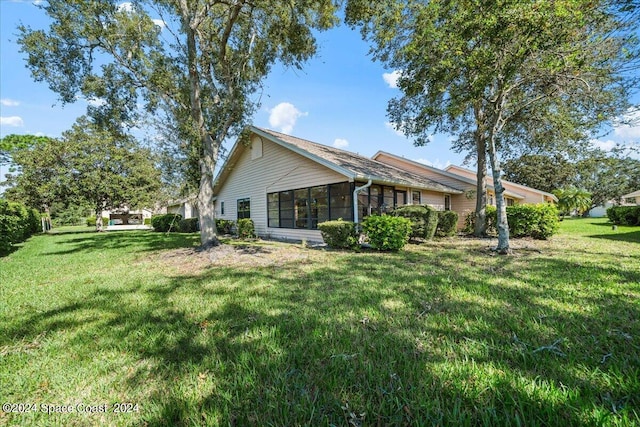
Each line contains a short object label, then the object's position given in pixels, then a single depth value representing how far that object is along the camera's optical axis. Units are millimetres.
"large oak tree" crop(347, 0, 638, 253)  5539
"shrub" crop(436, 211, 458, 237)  12218
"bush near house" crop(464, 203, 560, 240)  10414
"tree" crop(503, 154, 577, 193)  31188
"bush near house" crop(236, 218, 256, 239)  14170
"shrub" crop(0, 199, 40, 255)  9406
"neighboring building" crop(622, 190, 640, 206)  27773
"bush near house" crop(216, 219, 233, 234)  16464
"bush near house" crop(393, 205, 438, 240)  10203
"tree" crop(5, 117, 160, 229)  20609
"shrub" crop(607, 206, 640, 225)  16516
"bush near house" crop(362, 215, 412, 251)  8406
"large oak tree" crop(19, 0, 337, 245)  8164
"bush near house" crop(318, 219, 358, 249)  8980
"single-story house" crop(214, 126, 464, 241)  10484
